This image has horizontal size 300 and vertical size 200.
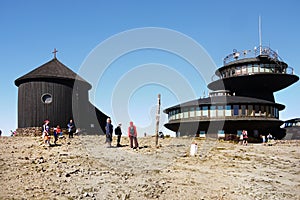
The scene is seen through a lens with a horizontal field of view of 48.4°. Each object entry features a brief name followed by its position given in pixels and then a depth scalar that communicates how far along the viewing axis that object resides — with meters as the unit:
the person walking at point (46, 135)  23.19
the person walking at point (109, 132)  23.58
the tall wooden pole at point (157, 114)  25.00
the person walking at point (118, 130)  24.05
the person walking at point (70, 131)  29.33
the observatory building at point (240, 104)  45.38
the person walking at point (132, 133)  23.27
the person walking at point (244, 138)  35.62
